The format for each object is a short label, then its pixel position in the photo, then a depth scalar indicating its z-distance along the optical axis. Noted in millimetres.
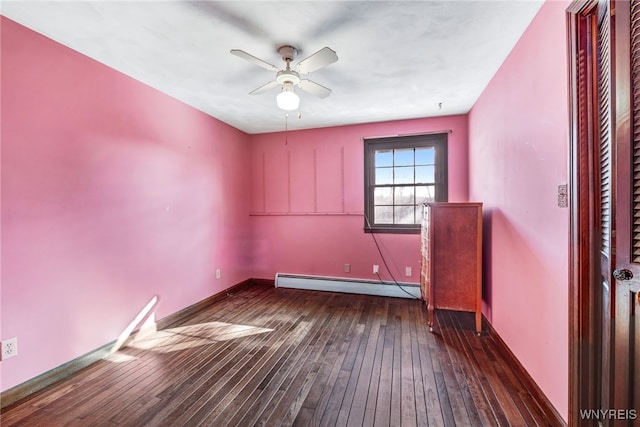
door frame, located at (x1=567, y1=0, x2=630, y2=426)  1166
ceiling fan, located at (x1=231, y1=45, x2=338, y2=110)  1678
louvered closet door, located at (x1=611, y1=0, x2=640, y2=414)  863
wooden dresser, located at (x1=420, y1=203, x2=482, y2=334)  2551
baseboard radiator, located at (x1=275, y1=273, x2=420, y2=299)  3586
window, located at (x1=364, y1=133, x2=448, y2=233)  3574
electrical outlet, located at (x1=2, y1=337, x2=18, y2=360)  1629
